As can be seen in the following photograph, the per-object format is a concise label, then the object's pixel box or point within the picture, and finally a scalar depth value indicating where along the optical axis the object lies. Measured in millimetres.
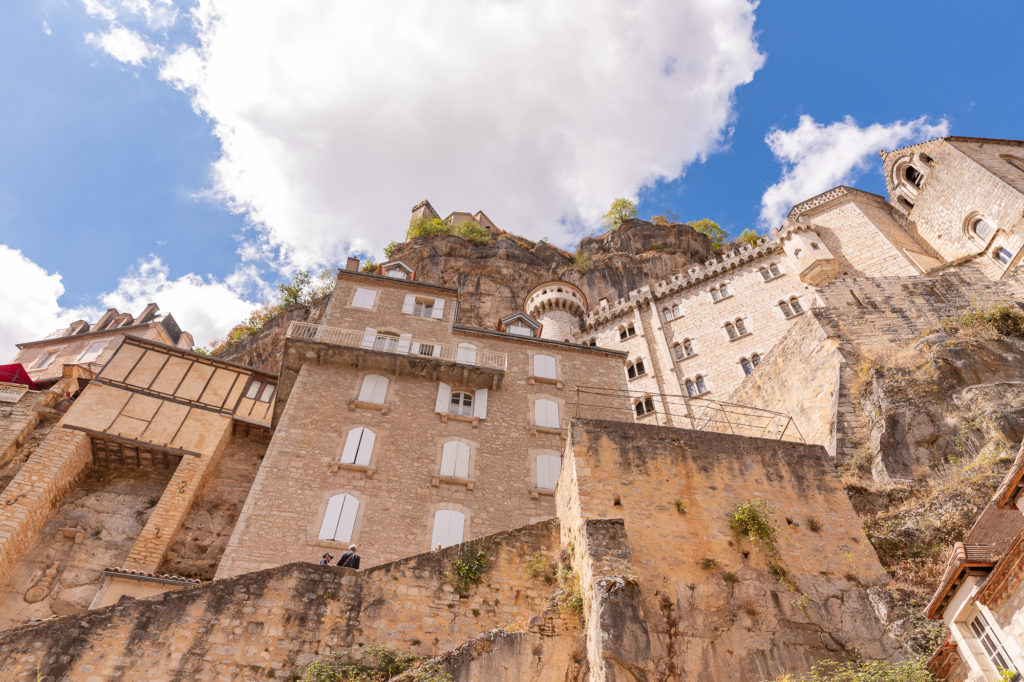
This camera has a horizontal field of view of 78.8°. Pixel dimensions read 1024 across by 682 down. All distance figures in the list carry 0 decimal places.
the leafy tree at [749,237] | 42166
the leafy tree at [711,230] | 46438
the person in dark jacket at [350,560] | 11789
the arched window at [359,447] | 15961
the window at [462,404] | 18312
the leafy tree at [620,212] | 48000
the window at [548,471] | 16656
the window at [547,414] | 18688
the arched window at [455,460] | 16297
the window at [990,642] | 7648
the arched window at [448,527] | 14578
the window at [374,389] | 17906
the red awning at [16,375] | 20447
